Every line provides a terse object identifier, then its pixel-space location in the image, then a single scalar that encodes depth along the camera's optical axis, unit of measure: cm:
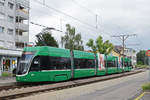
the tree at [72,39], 5654
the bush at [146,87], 1115
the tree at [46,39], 4030
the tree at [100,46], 5812
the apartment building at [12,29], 3222
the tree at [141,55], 14675
